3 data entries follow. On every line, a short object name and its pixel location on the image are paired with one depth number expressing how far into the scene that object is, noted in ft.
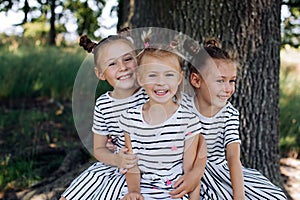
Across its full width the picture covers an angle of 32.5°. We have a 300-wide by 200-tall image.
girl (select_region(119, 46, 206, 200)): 6.98
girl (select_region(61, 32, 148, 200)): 7.59
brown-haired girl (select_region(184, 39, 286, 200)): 7.68
